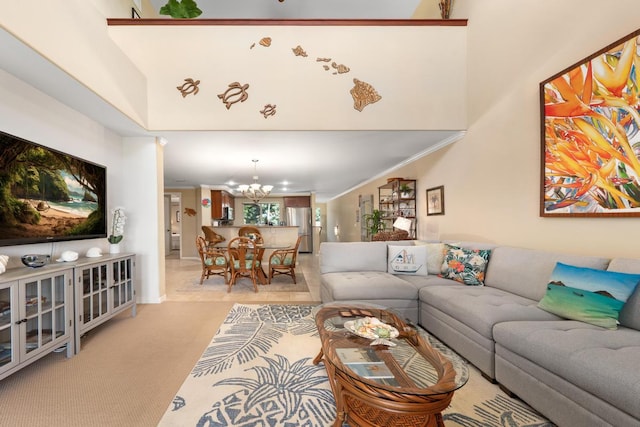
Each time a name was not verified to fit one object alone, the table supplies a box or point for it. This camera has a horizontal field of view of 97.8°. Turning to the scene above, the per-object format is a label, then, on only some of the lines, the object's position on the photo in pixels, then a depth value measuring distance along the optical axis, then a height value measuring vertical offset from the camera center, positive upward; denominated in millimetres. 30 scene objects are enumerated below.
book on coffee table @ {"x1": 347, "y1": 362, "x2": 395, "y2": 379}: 1351 -785
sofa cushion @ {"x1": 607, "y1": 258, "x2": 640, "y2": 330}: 1627 -562
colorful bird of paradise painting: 1877 +553
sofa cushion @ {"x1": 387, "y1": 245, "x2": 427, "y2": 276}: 3316 -581
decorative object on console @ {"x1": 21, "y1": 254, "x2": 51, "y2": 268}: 2100 -318
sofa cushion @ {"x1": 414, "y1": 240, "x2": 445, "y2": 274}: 3285 -542
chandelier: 6230 +577
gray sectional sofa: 1223 -737
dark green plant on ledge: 3848 +2877
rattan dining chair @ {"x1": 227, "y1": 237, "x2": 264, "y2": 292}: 4562 -773
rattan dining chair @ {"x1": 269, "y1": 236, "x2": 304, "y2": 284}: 5078 -842
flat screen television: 2045 +204
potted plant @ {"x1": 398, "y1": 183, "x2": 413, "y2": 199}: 5129 +426
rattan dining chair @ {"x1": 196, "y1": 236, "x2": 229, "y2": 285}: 4840 -752
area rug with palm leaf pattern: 1537 -1135
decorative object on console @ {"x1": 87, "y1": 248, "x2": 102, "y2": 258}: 2838 -358
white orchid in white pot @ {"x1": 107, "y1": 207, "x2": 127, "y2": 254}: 3203 -148
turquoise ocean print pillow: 1644 -533
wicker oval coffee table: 1133 -767
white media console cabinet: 1763 -669
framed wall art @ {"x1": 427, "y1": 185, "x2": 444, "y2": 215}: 4297 +180
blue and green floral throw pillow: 2770 -556
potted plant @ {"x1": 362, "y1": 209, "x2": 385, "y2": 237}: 5684 -214
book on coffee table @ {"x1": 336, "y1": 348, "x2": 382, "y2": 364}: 1475 -773
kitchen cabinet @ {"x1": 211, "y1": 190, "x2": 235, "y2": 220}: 8625 +332
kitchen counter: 7004 -487
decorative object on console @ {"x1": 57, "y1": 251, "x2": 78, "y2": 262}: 2438 -337
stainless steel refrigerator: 10586 -271
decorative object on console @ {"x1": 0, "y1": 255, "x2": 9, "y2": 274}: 1821 -288
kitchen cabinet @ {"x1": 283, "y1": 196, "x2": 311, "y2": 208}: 10977 +506
